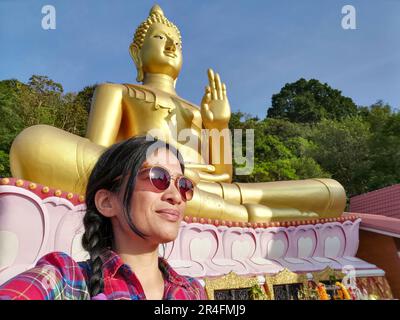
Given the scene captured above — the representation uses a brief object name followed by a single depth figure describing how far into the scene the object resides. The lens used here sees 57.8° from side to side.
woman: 0.92
